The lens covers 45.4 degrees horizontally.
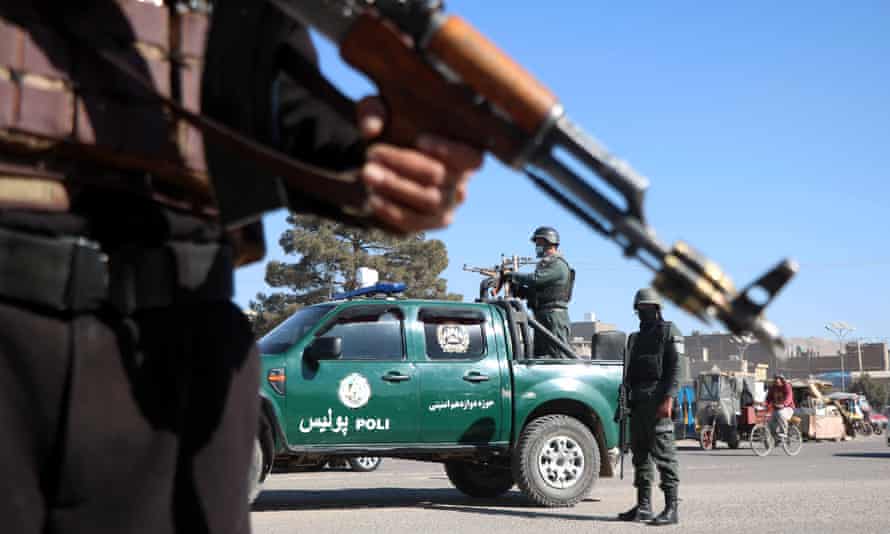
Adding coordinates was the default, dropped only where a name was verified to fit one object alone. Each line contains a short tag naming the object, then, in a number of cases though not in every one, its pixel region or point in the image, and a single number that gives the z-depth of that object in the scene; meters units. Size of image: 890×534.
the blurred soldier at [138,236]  1.47
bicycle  23.91
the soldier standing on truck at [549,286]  10.86
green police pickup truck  9.09
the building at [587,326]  85.25
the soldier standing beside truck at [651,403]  8.76
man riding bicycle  23.77
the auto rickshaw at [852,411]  38.72
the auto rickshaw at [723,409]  28.53
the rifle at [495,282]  11.19
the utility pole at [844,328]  70.06
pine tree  43.59
